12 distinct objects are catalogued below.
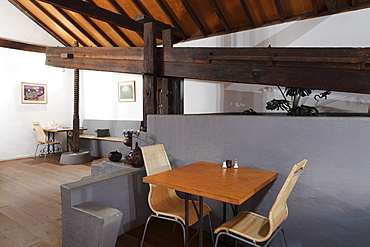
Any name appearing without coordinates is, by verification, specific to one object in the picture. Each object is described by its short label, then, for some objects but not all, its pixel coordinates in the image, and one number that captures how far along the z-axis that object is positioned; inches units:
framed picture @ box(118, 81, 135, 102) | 288.5
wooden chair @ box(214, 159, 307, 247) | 67.3
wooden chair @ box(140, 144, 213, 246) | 88.0
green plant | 154.3
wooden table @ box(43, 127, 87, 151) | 269.0
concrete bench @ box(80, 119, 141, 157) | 267.7
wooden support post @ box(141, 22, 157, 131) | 143.6
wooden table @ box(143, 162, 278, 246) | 67.9
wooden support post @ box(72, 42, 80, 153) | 255.9
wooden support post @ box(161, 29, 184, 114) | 195.0
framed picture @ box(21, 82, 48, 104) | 281.1
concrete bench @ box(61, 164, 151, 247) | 84.9
